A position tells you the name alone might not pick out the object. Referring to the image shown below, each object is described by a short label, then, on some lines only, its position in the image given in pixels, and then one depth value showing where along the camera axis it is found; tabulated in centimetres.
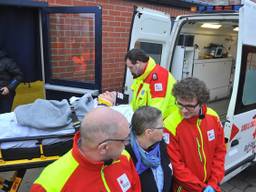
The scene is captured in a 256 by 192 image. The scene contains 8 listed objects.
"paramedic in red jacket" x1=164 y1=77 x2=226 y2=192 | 158
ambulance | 224
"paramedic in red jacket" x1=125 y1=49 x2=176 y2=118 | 224
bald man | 102
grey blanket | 169
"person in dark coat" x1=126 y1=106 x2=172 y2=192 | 136
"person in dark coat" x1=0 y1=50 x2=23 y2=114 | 282
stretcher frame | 162
